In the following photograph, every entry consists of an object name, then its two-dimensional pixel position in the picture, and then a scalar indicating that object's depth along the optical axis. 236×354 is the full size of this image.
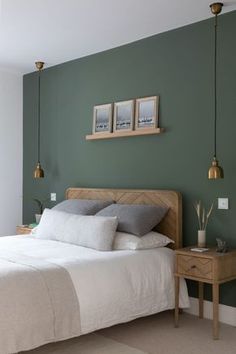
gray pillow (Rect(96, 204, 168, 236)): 3.94
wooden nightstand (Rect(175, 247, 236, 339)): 3.40
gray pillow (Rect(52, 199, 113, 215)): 4.50
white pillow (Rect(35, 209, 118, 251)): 3.84
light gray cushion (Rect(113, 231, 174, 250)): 3.85
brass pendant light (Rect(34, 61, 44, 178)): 5.33
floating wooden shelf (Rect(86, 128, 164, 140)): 4.33
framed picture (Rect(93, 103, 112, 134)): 4.86
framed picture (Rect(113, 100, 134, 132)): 4.61
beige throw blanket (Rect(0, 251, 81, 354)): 2.79
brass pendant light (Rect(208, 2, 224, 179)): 3.60
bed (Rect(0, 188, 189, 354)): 2.87
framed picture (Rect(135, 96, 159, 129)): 4.38
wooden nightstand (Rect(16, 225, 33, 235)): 5.25
